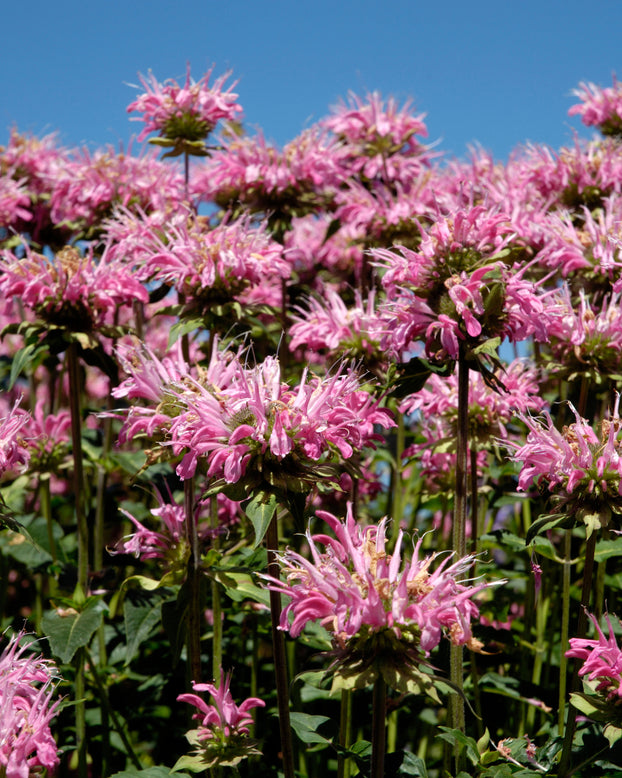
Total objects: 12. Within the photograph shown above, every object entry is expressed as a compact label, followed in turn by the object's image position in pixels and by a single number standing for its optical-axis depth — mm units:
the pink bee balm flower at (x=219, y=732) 2049
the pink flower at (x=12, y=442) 2262
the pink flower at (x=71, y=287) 2760
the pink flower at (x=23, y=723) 1801
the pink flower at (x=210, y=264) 2711
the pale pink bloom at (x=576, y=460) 1922
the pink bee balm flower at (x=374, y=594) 1536
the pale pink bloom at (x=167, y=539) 2281
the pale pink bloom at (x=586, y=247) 2826
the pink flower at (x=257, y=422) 1859
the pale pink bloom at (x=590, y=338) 2527
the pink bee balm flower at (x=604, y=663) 1870
